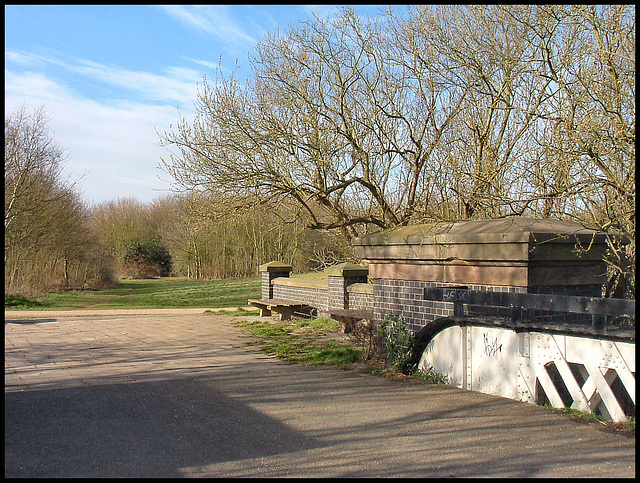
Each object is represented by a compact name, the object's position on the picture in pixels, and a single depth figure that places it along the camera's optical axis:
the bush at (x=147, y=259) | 46.25
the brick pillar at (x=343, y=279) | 13.69
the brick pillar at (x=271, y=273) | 17.48
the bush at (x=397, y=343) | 7.39
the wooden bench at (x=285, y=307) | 14.76
